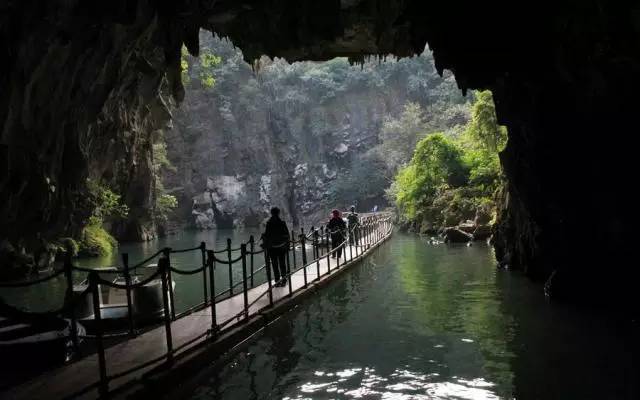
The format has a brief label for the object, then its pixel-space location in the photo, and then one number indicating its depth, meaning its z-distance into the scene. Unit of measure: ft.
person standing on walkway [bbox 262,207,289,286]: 36.99
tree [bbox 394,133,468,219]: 110.93
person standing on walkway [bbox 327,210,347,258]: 57.77
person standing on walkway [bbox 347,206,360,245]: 64.34
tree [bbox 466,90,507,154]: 95.86
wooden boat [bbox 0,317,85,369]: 22.97
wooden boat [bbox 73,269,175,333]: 30.60
